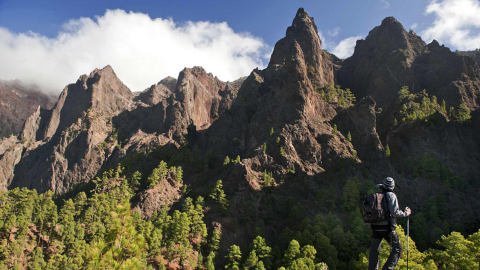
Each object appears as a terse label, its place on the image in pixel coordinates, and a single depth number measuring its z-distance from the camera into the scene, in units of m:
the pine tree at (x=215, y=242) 52.22
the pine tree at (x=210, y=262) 46.14
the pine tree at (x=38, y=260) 46.88
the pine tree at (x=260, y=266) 44.53
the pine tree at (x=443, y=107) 95.38
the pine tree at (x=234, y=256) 47.59
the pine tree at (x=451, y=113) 91.69
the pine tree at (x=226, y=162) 82.35
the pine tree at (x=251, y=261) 46.18
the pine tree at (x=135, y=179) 78.81
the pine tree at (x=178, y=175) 78.94
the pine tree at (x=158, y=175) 73.11
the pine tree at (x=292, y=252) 45.56
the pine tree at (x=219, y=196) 62.72
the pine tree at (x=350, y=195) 67.94
